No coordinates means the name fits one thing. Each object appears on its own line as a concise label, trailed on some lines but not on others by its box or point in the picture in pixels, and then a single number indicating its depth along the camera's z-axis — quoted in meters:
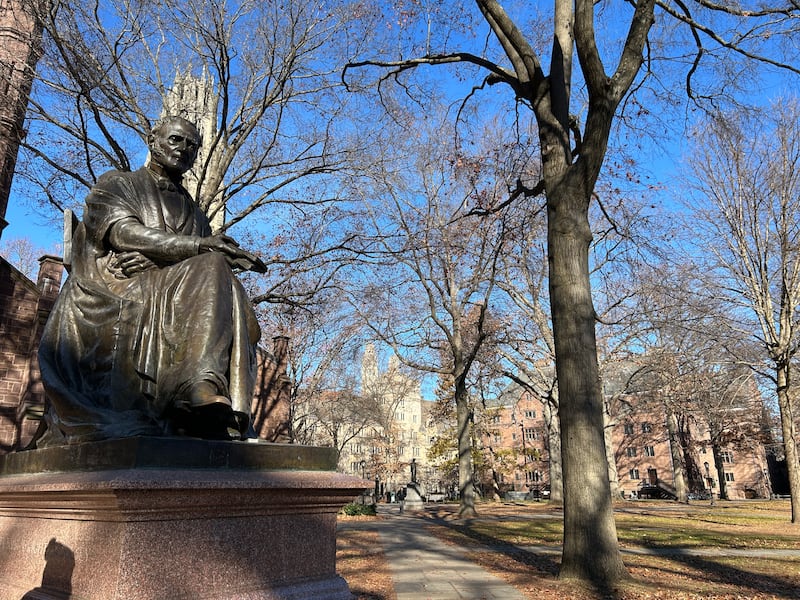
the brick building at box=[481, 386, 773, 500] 37.38
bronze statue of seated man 2.79
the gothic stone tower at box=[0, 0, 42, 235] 12.17
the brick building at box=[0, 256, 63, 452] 13.56
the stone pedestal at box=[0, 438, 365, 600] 2.28
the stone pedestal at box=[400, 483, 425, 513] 25.70
